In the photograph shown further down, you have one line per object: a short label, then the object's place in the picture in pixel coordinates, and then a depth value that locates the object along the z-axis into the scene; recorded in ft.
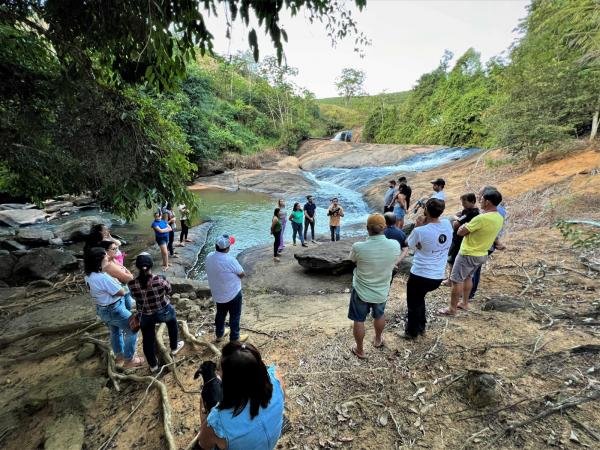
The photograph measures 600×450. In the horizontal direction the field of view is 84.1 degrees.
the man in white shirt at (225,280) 13.40
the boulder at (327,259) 23.86
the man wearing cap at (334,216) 31.32
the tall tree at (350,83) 193.67
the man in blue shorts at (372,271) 11.12
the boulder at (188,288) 20.89
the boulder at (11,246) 34.33
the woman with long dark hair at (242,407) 5.62
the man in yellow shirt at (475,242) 13.12
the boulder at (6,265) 26.17
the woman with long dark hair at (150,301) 11.88
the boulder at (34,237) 36.70
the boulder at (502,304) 14.34
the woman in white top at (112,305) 12.31
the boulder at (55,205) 56.90
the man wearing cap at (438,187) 20.26
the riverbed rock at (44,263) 26.07
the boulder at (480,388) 8.97
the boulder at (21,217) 48.62
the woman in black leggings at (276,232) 28.43
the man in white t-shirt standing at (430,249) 11.75
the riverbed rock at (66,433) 10.07
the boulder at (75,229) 40.78
